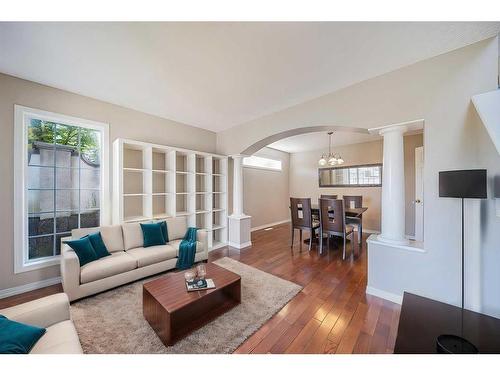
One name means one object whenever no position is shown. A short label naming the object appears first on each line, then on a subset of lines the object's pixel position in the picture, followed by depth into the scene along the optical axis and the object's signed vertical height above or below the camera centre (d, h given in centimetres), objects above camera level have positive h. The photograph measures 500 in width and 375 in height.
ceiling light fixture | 472 +67
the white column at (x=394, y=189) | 229 -1
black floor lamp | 127 +1
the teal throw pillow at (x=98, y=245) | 248 -76
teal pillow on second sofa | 99 -82
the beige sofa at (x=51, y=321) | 110 -91
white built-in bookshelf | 309 +3
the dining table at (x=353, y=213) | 402 -54
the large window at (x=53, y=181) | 244 +9
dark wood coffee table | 161 -112
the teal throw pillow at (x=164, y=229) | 312 -70
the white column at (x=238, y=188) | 434 -1
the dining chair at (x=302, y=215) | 398 -59
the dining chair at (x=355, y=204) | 411 -42
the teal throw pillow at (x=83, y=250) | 230 -77
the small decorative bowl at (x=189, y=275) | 197 -93
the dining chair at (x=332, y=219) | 354 -60
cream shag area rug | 154 -129
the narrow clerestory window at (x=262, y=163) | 568 +80
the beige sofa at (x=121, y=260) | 213 -95
